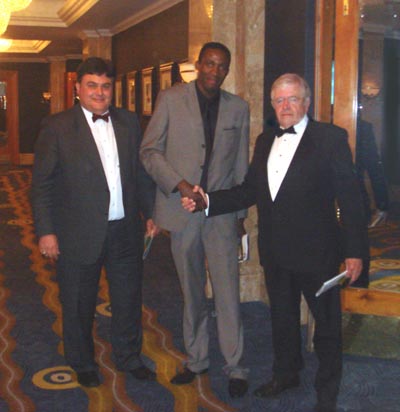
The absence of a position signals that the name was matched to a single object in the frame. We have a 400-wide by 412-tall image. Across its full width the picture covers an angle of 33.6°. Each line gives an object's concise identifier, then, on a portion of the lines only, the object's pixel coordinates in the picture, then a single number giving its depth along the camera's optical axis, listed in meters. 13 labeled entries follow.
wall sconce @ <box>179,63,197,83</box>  5.81
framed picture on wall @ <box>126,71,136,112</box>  9.98
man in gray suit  3.15
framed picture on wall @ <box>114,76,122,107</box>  10.94
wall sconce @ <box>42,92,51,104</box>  17.78
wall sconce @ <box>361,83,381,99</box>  4.28
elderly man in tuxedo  2.83
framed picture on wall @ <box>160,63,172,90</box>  8.17
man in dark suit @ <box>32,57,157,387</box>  3.16
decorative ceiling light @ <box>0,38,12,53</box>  13.38
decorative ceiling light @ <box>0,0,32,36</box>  7.60
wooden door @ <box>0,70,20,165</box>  17.78
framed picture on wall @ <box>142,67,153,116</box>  9.12
